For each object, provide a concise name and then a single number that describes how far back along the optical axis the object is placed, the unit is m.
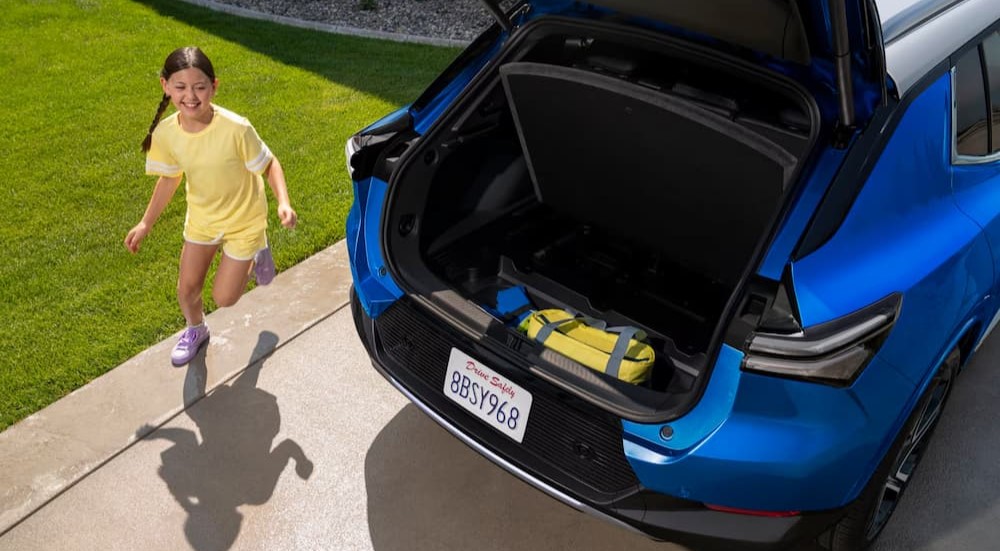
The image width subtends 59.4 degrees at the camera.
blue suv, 2.12
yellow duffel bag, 2.48
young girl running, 3.09
